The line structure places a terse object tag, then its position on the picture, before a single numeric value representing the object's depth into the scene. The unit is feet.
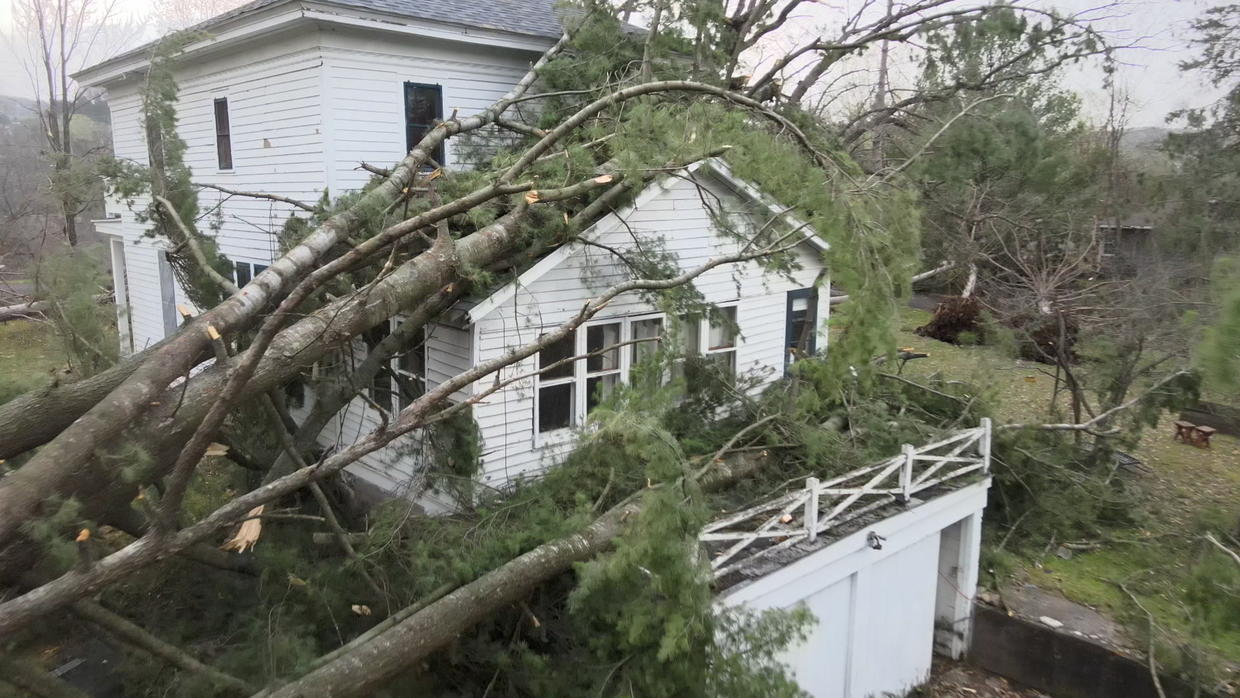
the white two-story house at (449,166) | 26.43
